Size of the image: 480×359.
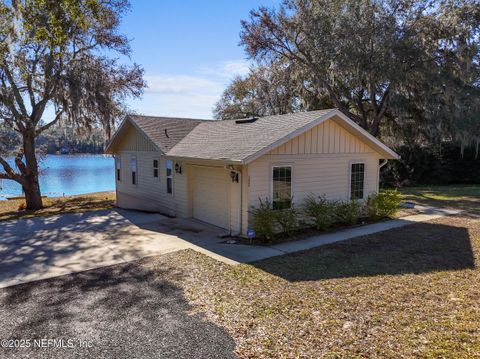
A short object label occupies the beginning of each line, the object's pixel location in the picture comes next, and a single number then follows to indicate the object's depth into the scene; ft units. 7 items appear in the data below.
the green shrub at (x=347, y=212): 33.81
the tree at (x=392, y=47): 53.42
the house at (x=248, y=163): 29.50
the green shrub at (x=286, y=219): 28.71
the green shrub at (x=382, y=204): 36.63
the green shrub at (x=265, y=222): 27.73
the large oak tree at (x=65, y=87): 48.60
